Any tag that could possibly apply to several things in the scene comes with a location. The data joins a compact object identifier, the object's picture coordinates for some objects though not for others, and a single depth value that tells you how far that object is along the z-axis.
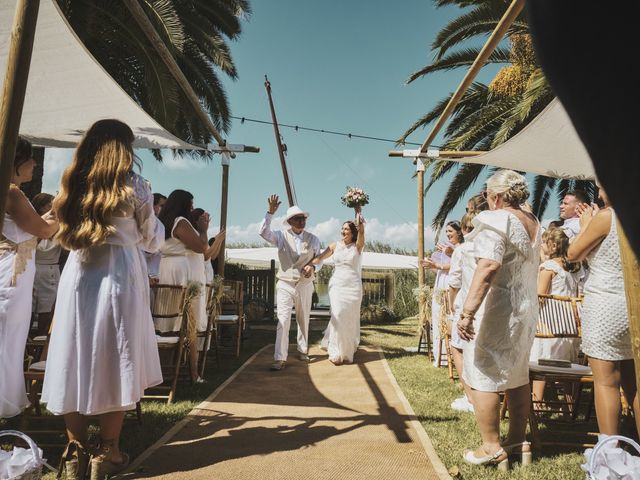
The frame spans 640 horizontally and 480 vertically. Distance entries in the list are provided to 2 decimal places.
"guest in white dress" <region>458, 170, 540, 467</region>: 3.36
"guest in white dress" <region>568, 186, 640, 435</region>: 3.25
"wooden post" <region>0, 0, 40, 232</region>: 2.02
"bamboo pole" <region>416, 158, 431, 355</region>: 8.68
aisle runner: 3.29
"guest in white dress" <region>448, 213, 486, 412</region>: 3.79
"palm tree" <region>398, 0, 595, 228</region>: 10.60
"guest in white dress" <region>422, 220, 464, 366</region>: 6.89
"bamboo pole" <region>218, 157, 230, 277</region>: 8.81
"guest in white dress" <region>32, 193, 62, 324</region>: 6.33
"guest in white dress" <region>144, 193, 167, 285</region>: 6.64
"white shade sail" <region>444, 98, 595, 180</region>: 6.49
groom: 8.04
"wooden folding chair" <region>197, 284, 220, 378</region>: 6.33
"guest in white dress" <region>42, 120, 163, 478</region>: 2.94
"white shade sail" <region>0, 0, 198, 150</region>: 5.02
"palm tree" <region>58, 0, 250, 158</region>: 9.37
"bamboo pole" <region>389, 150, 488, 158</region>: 8.31
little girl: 4.78
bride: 8.27
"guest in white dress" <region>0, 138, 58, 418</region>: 3.38
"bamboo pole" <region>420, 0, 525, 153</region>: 4.54
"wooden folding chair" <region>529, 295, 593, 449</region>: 4.37
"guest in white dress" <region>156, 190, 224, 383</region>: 5.30
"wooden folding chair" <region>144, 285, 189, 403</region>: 5.23
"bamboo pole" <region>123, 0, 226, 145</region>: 4.41
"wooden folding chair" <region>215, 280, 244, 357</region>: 7.98
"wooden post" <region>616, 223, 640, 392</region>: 1.33
